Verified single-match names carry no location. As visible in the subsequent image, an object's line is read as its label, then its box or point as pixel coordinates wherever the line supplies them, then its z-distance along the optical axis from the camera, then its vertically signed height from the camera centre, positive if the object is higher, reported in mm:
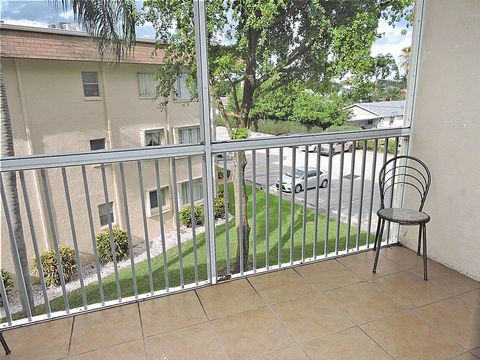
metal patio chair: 2260 -737
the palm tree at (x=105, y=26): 1755 +379
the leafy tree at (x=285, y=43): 2443 +371
